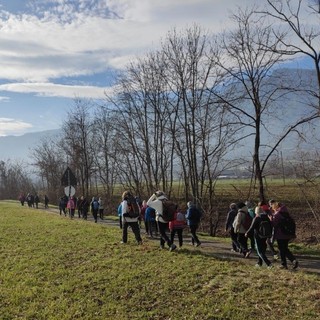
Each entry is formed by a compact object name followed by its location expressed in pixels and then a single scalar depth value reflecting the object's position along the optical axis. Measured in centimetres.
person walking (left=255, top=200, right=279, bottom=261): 1127
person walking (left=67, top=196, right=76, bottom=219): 3153
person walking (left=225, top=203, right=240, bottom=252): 1428
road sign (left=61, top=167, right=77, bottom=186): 2724
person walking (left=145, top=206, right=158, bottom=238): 1877
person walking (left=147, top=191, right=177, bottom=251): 1384
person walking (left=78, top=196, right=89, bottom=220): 3287
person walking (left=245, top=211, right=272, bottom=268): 1096
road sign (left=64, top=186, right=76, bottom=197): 2719
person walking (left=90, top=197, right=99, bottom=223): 2944
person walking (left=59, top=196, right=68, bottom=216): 3728
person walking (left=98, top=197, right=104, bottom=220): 3215
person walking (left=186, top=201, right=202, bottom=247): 1561
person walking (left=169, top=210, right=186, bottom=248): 1423
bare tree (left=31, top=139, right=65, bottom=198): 7194
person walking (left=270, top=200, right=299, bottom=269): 1094
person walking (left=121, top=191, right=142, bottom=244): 1471
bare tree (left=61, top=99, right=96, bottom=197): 4950
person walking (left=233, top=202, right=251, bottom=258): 1330
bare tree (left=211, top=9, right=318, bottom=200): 1950
